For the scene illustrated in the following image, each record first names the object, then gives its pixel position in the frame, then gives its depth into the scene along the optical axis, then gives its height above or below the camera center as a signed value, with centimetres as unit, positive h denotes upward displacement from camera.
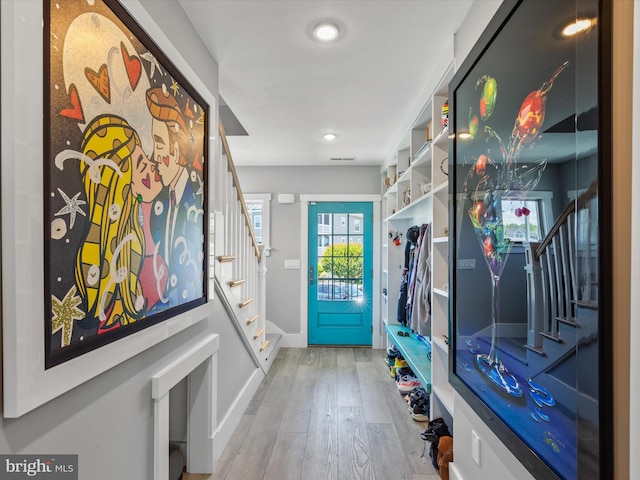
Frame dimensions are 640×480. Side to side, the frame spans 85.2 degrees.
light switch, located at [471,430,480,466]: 154 -92
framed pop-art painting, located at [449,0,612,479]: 76 +2
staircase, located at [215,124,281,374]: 234 -20
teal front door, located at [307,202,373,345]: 486 -44
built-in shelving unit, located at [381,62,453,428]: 232 +13
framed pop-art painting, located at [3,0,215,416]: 77 +12
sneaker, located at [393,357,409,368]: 355 -126
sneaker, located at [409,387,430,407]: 281 -128
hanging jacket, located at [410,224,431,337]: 277 -41
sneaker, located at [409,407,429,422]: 269 -135
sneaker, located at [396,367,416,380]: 341 -130
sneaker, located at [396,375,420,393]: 317 -133
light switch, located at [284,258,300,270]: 490 -33
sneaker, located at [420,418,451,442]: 218 -121
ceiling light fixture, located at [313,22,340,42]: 175 +109
